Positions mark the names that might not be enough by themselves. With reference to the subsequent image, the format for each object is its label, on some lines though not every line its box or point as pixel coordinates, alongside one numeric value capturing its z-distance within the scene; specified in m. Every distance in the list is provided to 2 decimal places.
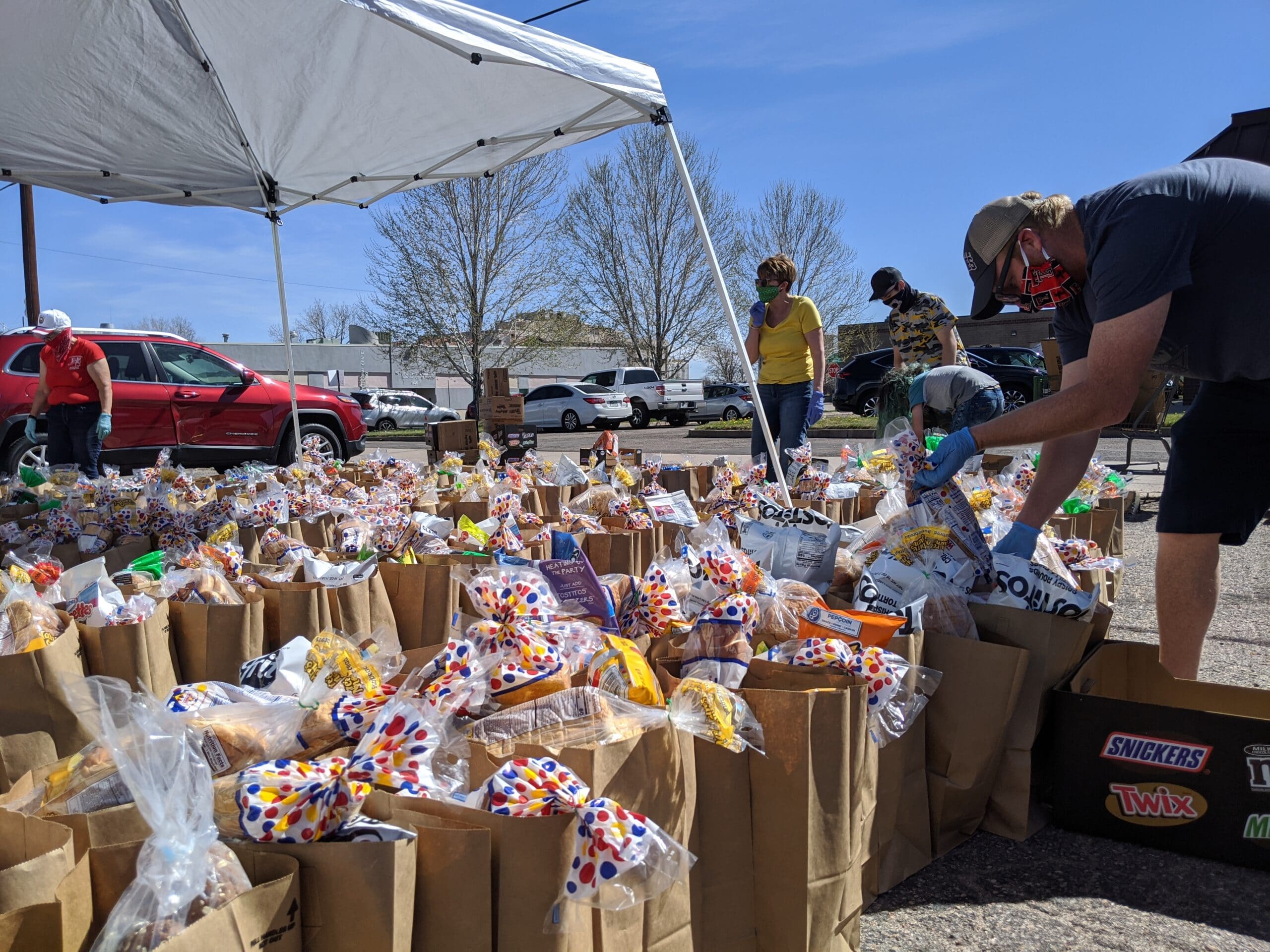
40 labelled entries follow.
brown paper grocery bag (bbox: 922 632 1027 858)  1.81
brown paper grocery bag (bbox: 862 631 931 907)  1.65
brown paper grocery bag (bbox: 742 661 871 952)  1.39
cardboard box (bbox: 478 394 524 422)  7.65
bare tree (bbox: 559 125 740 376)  27.83
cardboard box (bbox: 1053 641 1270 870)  1.73
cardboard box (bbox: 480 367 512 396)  7.68
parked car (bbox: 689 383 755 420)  24.19
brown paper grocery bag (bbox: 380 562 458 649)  2.32
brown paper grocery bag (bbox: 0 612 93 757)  1.60
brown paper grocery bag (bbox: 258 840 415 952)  0.98
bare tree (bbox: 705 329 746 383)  32.78
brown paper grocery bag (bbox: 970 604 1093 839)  1.88
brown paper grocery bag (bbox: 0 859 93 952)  0.88
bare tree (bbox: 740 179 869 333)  29.86
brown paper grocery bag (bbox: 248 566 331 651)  2.06
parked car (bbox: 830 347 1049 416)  15.48
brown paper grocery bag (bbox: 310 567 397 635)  2.14
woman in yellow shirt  5.14
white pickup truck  23.94
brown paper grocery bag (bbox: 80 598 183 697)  1.83
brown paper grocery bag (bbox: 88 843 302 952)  0.88
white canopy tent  4.00
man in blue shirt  1.87
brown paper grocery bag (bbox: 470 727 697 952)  1.17
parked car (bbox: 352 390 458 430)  27.88
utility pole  13.70
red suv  8.62
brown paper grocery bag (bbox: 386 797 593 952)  1.06
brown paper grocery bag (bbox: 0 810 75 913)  0.91
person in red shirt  5.62
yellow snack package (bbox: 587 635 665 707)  1.48
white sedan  22.36
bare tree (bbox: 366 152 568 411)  23.42
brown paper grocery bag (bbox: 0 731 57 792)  1.56
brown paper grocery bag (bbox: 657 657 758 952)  1.37
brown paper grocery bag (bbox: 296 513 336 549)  3.24
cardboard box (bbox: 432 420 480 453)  6.76
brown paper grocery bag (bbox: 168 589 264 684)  1.98
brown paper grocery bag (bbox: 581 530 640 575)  2.78
